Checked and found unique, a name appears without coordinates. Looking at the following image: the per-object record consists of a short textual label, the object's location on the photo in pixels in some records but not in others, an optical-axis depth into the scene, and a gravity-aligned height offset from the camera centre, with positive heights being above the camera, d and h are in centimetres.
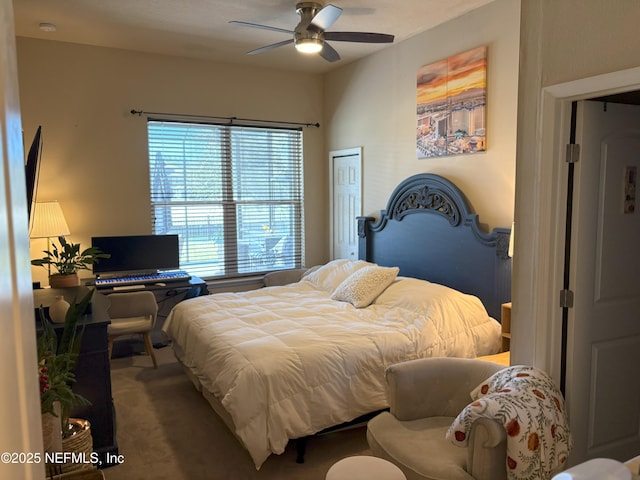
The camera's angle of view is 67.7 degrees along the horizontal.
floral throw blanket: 189 -93
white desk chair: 409 -102
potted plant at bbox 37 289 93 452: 193 -74
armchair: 194 -111
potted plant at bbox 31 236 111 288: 383 -60
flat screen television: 195 +13
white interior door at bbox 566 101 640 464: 218 -43
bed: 271 -92
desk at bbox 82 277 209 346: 473 -103
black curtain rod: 501 +88
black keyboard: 458 -82
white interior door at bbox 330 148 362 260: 547 -6
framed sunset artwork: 388 +77
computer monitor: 482 -59
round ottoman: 192 -113
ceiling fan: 335 +116
